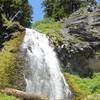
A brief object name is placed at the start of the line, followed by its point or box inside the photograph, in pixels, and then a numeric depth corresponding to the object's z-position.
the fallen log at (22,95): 8.49
